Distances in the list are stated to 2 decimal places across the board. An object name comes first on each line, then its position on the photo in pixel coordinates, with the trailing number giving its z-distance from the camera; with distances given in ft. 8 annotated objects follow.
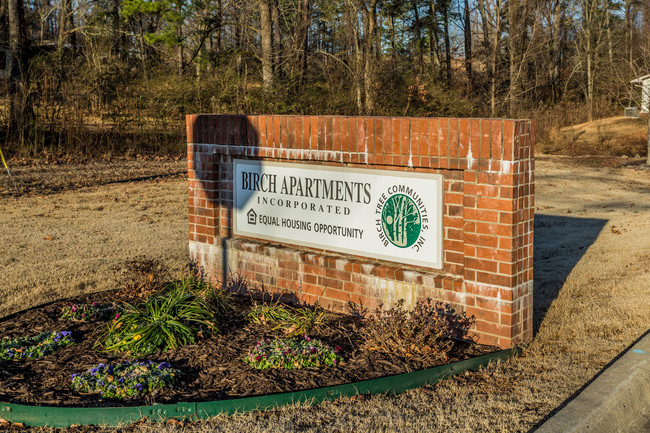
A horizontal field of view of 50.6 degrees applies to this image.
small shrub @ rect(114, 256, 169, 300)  18.93
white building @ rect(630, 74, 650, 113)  70.38
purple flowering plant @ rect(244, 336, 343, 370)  13.87
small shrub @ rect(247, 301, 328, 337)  15.79
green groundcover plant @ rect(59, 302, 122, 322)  17.33
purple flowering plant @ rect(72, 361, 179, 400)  12.67
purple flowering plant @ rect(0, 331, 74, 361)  14.71
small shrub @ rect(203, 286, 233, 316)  17.30
